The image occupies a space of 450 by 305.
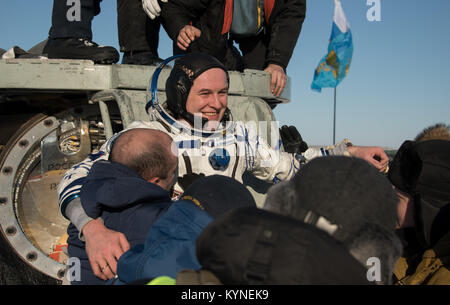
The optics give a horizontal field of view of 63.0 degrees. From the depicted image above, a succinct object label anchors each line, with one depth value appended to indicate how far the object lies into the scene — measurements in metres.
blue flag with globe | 6.26
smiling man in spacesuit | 2.26
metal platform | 2.56
